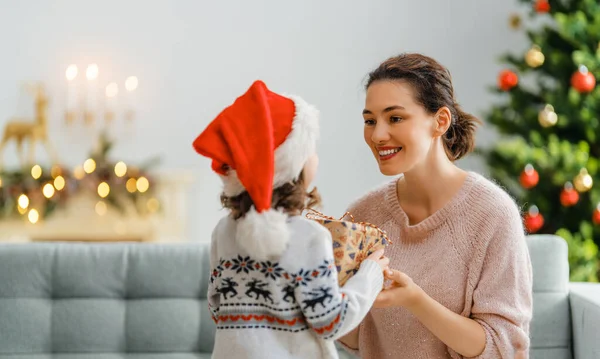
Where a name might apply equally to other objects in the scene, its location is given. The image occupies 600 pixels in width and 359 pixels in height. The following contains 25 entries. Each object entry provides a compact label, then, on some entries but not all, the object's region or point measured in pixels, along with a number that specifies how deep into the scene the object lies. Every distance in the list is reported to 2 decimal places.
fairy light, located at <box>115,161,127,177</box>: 5.37
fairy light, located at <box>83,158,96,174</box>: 5.40
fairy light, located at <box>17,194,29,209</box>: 5.29
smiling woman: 1.60
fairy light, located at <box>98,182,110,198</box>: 5.34
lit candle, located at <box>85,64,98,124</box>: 5.93
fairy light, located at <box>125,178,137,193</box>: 5.42
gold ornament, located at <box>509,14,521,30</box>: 4.91
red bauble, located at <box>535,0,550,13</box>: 4.18
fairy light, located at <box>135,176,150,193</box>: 5.44
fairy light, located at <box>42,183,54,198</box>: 5.36
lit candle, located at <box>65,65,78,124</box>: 5.94
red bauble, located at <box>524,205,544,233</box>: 3.99
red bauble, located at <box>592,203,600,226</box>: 3.86
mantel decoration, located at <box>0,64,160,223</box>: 5.34
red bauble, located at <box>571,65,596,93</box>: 3.88
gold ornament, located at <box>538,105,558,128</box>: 4.14
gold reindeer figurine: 5.66
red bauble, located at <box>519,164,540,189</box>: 3.97
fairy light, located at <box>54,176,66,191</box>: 5.37
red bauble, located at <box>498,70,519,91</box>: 4.32
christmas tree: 3.93
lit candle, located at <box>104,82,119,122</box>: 5.95
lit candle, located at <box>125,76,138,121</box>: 6.01
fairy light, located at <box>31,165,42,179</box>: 5.35
